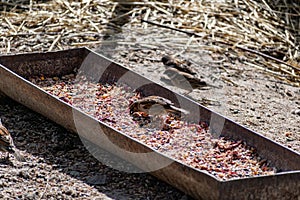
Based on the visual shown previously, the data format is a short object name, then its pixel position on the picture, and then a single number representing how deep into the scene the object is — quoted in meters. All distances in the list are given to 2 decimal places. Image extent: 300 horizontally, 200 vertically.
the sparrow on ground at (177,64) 12.69
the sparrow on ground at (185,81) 12.46
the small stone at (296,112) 12.15
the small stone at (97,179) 9.15
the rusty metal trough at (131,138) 7.84
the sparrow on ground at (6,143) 9.26
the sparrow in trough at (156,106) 9.98
